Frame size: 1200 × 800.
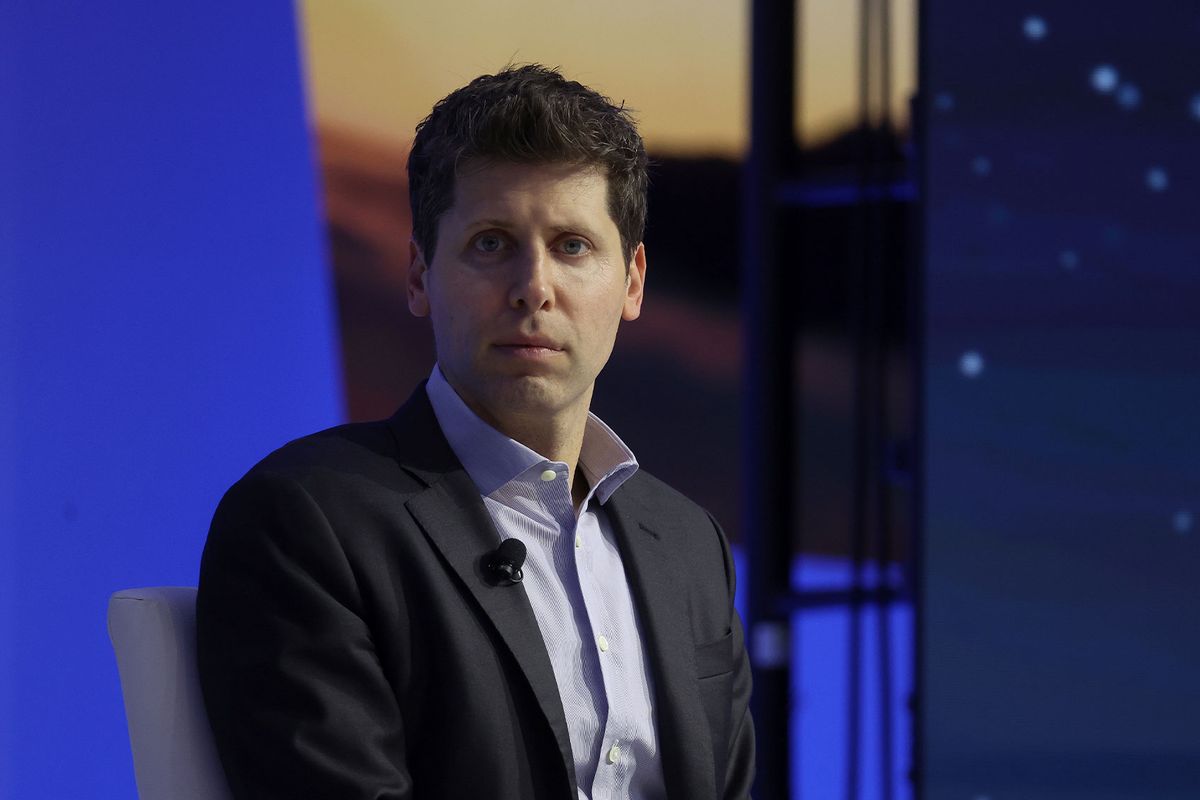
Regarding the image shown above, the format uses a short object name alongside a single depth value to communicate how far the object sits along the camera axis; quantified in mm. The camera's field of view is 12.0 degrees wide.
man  3877
